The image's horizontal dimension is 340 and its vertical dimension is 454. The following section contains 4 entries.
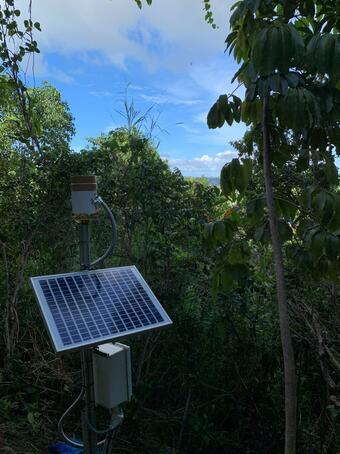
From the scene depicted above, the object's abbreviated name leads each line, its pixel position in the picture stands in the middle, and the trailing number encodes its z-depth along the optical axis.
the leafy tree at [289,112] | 1.43
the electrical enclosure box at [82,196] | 1.93
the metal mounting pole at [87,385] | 1.95
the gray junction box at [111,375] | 1.96
